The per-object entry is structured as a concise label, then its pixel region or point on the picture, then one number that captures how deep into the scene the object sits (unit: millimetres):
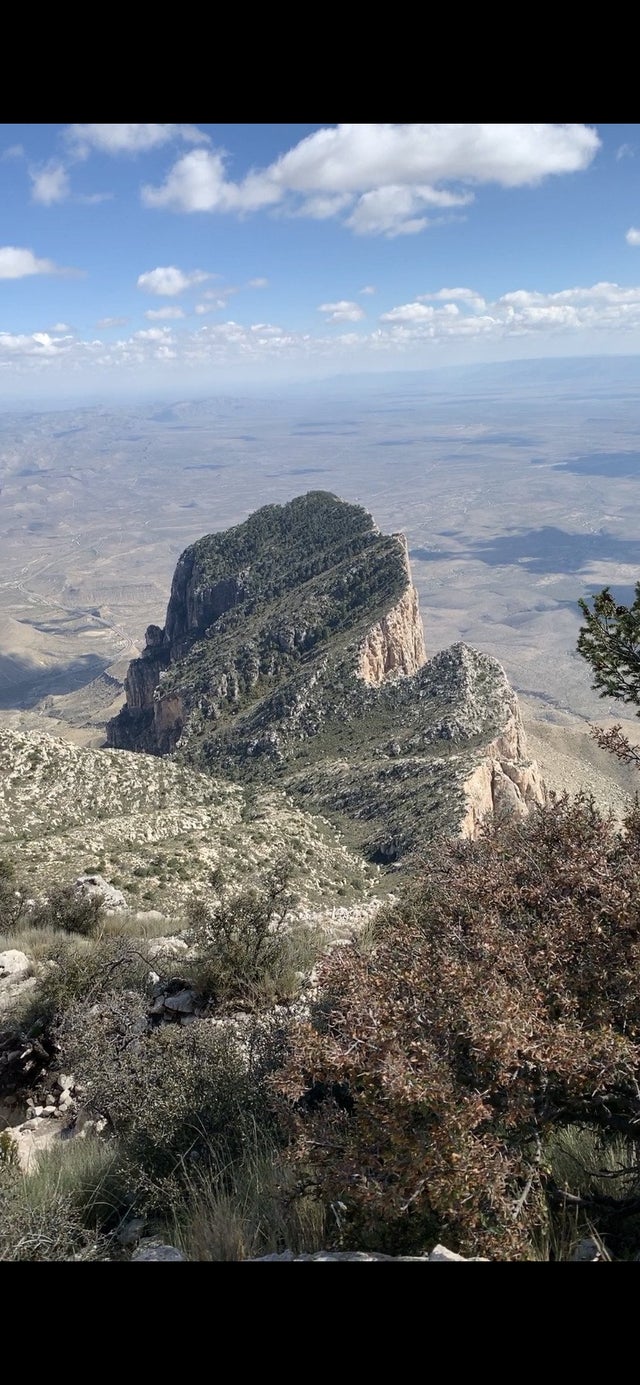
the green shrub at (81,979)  8961
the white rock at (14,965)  10547
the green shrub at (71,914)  13852
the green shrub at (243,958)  9305
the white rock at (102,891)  14854
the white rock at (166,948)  11195
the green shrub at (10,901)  14095
